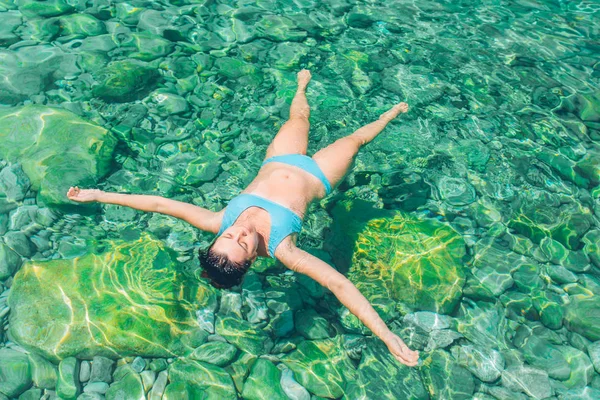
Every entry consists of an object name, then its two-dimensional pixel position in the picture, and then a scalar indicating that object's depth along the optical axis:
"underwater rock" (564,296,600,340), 4.95
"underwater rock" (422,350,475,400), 4.54
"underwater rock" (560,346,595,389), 4.67
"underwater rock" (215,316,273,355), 4.73
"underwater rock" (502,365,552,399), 4.55
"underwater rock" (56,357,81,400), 4.25
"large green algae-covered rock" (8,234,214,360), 4.42
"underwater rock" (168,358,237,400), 4.29
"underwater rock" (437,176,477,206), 5.99
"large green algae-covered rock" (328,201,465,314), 5.12
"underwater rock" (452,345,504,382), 4.65
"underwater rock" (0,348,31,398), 4.21
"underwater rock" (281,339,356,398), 4.50
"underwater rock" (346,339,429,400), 4.52
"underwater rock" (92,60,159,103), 6.45
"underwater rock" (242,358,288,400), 4.38
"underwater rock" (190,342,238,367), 4.59
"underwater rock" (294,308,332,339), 4.89
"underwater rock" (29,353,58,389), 4.31
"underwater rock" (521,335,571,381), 4.71
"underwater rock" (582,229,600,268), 5.56
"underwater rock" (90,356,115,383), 4.38
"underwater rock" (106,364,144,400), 4.26
